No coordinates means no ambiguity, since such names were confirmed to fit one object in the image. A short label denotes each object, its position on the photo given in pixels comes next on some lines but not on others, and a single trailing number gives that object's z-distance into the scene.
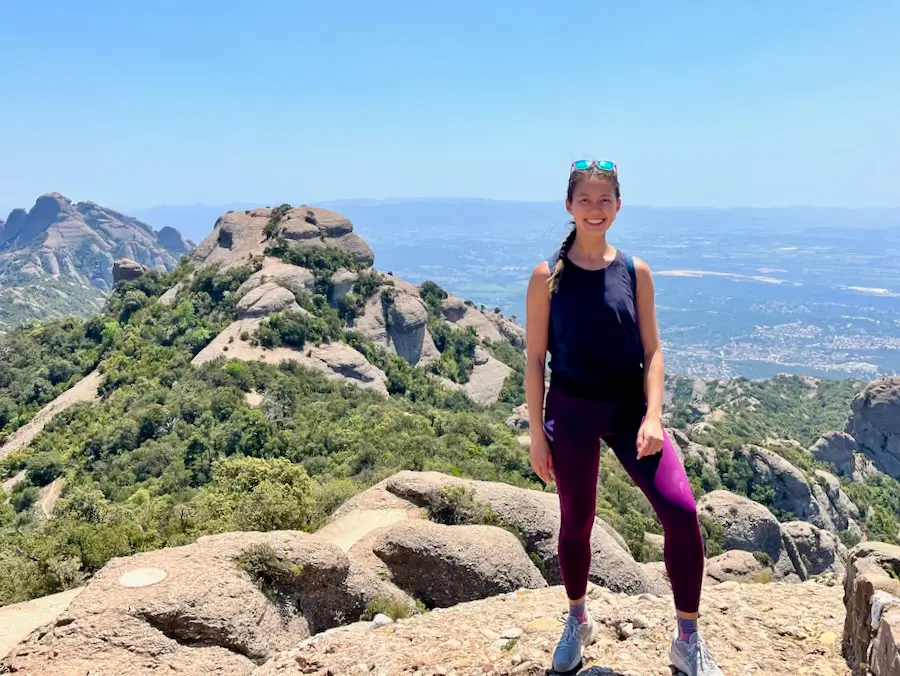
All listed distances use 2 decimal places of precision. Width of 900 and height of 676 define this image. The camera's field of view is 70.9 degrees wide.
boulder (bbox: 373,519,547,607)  9.85
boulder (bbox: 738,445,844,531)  37.84
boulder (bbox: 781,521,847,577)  25.98
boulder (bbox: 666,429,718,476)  37.91
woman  4.10
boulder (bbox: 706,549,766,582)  14.44
